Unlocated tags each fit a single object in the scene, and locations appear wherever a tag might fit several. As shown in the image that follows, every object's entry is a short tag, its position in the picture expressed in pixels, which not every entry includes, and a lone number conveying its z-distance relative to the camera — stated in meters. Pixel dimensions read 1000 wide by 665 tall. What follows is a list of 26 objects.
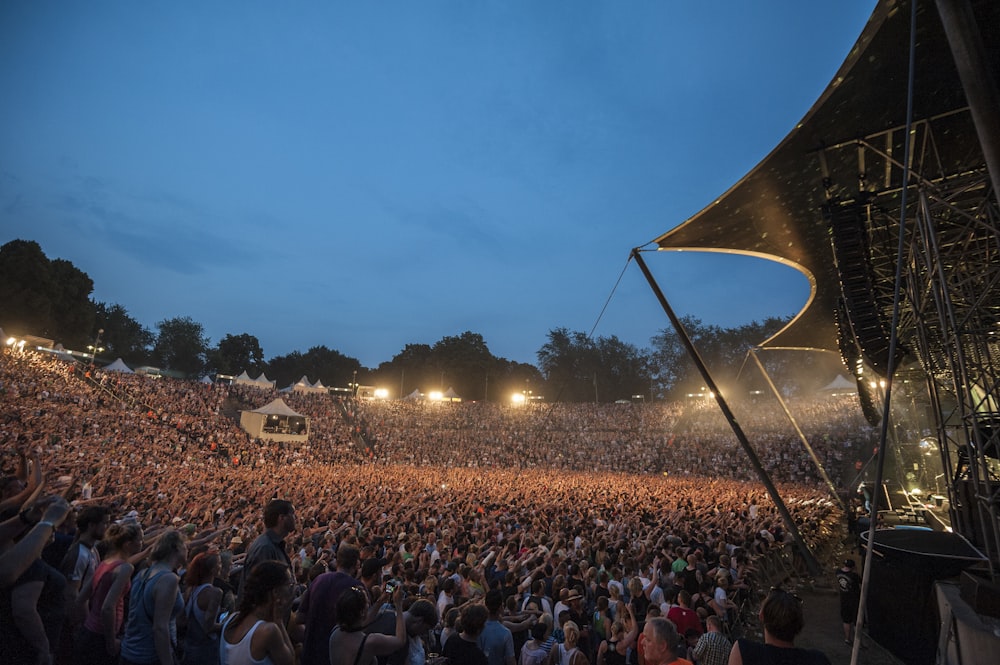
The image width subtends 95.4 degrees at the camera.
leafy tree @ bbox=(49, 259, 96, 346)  42.47
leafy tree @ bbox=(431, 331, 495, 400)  64.06
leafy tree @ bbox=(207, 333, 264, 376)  79.17
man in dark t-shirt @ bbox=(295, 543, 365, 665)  2.92
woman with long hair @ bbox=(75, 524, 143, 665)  2.84
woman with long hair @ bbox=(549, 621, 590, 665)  3.53
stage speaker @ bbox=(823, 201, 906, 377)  5.98
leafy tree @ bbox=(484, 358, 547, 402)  66.50
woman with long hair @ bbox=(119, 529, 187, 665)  2.71
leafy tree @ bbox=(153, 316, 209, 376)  73.69
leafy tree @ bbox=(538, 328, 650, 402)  60.47
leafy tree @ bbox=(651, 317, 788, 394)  51.94
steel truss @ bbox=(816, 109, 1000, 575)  4.66
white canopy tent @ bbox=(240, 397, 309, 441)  28.30
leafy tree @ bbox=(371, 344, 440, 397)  68.31
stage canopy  4.53
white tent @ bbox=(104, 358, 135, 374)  34.06
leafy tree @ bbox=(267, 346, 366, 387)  81.75
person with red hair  2.98
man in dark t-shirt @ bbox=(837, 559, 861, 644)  6.11
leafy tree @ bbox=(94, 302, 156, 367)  59.31
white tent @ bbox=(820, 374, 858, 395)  31.82
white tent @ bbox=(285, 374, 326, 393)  42.89
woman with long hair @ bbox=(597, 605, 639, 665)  4.13
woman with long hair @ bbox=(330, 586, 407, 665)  2.50
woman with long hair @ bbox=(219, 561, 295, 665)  2.11
